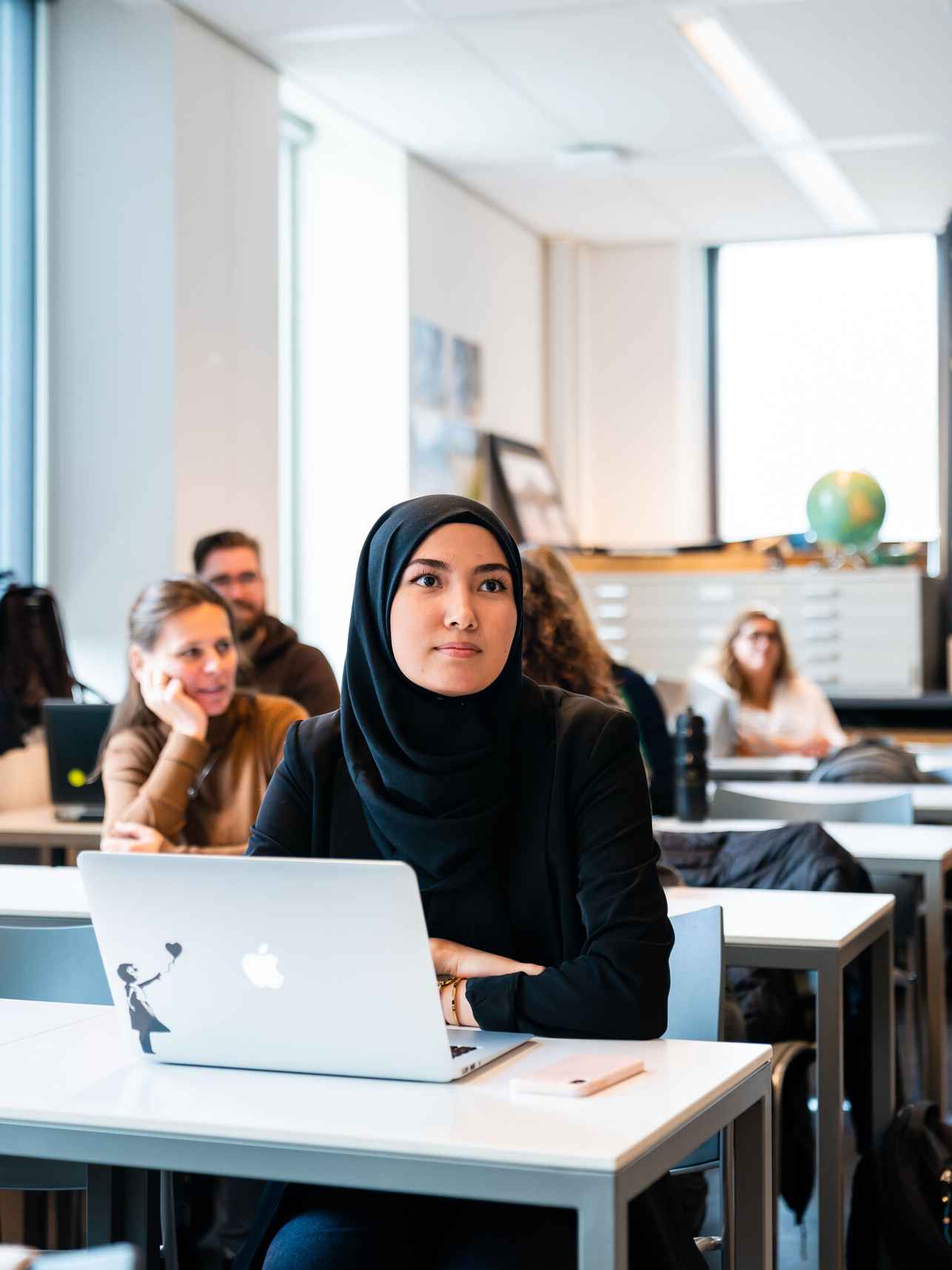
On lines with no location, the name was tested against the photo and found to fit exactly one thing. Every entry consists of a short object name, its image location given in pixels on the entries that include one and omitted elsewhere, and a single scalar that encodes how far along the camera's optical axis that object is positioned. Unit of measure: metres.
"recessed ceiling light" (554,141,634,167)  7.39
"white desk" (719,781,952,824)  4.06
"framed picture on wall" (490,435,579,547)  8.28
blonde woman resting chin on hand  3.36
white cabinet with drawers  7.97
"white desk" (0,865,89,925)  2.73
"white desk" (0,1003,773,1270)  1.32
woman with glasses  6.44
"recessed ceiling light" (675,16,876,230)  6.17
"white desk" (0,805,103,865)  3.85
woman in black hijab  1.78
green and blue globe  7.98
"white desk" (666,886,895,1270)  2.37
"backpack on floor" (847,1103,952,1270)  2.50
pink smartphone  1.48
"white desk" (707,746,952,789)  5.30
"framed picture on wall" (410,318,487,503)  7.62
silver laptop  1.47
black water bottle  3.76
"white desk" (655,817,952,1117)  3.18
